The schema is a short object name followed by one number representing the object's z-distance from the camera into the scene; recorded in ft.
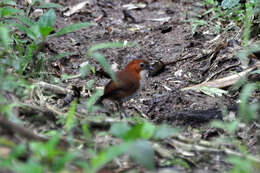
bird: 27.80
